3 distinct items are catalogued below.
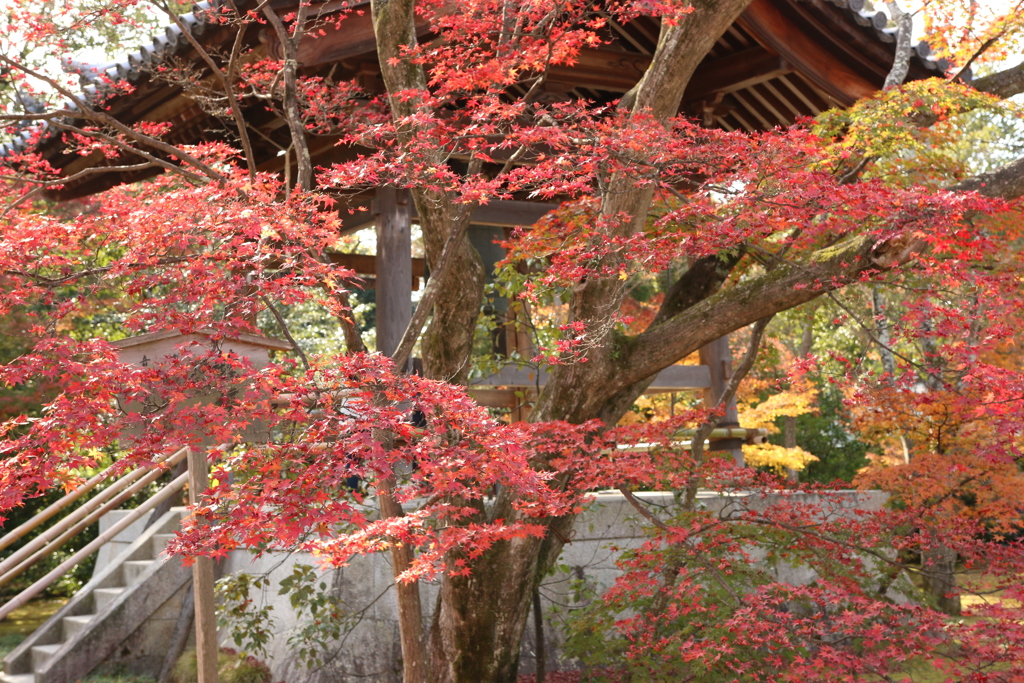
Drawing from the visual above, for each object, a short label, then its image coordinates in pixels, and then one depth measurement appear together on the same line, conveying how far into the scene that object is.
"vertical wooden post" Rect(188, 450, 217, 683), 4.76
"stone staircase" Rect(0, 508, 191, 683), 6.41
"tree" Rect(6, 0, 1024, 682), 3.65
